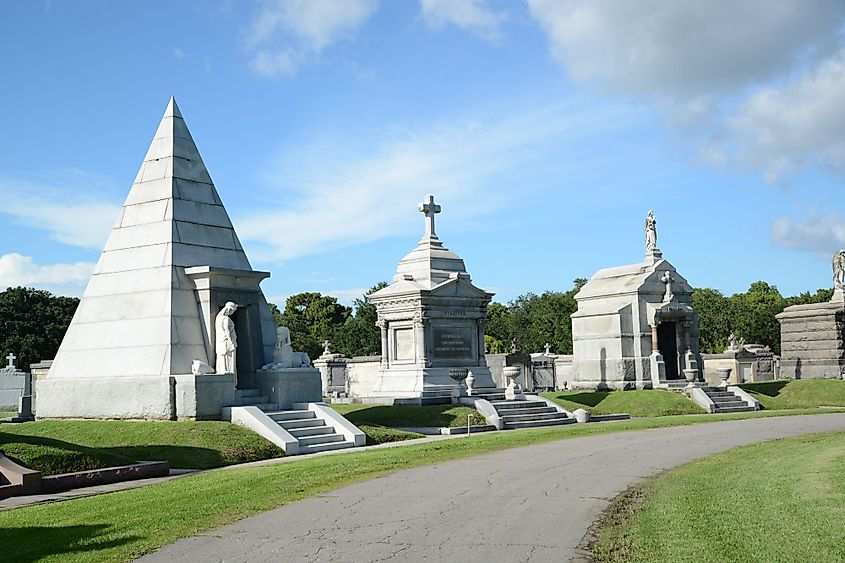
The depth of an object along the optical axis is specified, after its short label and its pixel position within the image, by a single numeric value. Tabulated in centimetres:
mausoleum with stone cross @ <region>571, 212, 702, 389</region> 3538
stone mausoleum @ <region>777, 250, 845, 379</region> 3594
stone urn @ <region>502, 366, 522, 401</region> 2797
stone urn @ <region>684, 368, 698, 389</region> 3438
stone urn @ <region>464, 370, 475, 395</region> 2819
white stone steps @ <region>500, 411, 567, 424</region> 2550
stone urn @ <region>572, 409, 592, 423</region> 2652
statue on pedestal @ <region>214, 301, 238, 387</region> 2194
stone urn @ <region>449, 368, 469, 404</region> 2876
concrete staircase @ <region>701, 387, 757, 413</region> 3088
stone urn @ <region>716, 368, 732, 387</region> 3556
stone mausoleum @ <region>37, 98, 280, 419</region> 2128
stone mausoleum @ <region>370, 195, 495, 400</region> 2888
